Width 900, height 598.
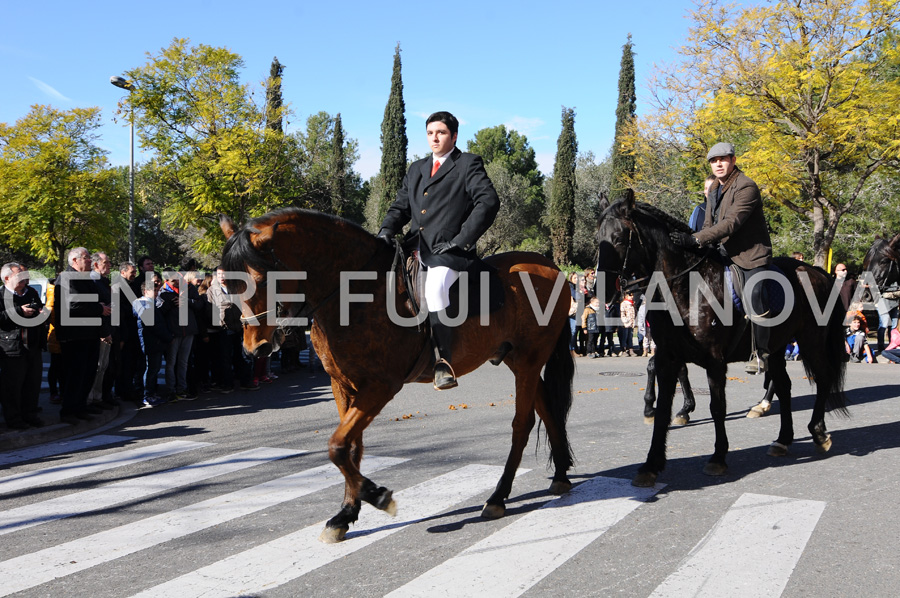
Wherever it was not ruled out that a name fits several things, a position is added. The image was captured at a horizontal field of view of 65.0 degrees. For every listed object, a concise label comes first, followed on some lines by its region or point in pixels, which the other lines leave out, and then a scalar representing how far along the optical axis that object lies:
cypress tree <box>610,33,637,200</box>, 45.94
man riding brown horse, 4.84
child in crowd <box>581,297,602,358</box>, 18.45
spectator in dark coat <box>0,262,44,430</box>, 8.41
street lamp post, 23.61
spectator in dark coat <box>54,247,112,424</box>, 9.04
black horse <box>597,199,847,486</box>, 5.99
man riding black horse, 6.42
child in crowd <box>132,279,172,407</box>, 10.80
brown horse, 4.20
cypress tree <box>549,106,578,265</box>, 50.31
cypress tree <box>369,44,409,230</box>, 49.16
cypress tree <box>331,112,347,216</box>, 51.50
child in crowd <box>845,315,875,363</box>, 16.38
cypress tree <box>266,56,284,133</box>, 32.06
